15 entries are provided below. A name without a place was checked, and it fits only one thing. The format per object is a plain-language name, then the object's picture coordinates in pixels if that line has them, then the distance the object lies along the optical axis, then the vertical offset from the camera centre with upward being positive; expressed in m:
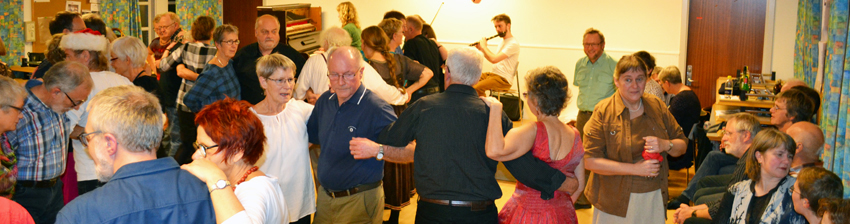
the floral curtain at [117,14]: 10.16 +0.43
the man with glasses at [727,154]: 3.85 -0.71
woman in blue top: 4.00 -0.23
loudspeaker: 8.77 -0.76
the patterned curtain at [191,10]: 10.16 +0.53
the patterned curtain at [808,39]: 5.27 +0.13
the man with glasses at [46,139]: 2.95 -0.47
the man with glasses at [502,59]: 7.41 -0.12
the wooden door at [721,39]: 7.92 +0.18
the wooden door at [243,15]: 11.21 +0.49
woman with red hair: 1.87 -0.34
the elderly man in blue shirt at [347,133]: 3.01 -0.41
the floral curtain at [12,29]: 9.24 +0.14
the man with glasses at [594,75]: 5.34 -0.21
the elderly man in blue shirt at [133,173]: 1.59 -0.34
